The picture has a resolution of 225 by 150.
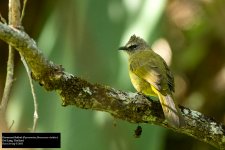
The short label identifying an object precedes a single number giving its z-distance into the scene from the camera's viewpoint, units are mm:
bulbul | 7309
